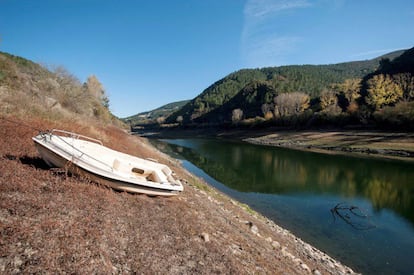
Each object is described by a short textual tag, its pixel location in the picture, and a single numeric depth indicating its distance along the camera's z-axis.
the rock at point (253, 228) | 8.58
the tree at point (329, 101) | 68.91
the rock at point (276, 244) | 7.83
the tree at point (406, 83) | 63.44
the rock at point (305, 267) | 6.91
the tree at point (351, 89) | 78.04
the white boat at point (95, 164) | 6.56
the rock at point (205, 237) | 5.90
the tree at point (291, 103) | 94.50
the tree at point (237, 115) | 112.75
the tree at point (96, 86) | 55.26
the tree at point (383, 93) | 63.15
